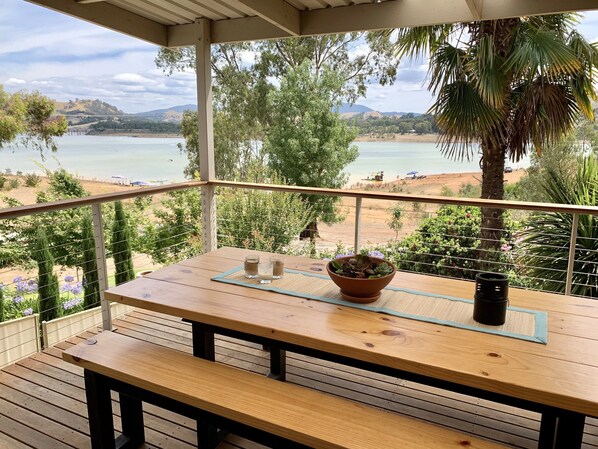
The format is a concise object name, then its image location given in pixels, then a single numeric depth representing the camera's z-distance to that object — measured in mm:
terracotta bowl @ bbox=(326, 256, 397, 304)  1661
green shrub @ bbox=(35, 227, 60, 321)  4683
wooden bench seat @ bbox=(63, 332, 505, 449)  1274
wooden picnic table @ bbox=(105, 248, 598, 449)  1200
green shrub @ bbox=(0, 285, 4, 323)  4508
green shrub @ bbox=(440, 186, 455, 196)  12175
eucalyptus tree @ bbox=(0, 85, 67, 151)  10141
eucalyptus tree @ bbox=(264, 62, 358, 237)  9633
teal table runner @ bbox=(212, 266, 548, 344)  1483
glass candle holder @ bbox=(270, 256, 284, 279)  2047
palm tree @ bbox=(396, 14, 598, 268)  4371
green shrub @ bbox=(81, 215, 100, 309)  5230
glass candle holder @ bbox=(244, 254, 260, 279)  2053
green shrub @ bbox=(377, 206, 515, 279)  5947
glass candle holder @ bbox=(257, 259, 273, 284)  2010
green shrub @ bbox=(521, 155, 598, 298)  3547
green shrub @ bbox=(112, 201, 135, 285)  5230
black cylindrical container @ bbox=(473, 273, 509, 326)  1472
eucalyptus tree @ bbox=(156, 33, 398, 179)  11586
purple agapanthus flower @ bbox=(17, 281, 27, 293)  6158
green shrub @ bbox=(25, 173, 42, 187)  10078
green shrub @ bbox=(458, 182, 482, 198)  11478
